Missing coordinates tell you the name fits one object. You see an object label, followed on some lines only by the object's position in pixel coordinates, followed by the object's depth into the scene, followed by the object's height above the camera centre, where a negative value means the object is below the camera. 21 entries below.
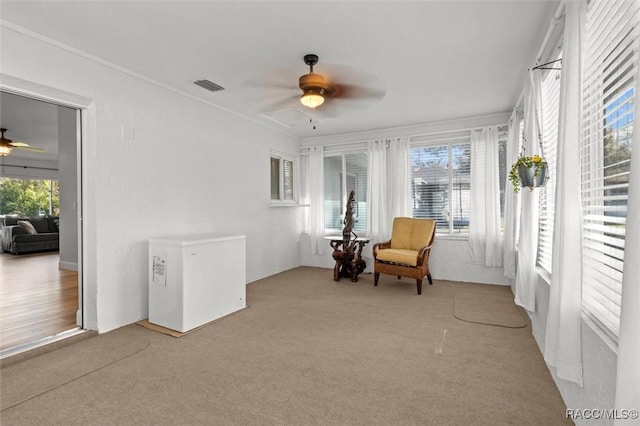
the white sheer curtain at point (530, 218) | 2.63 -0.08
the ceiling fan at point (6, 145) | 5.28 +1.01
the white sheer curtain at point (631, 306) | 0.90 -0.27
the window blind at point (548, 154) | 2.61 +0.47
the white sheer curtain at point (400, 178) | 5.25 +0.50
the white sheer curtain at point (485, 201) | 4.65 +0.12
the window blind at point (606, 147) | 1.36 +0.31
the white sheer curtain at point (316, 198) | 5.96 +0.18
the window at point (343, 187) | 5.86 +0.39
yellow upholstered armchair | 4.24 -0.60
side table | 4.95 -0.77
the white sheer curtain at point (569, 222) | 1.55 -0.06
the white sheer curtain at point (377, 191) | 5.40 +0.29
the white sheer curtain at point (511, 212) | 3.85 -0.04
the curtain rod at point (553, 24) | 1.92 +1.19
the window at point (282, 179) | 5.68 +0.53
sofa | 7.17 -0.65
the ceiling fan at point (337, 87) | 2.62 +1.04
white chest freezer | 3.02 -0.72
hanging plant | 2.24 +0.27
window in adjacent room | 8.34 +0.25
